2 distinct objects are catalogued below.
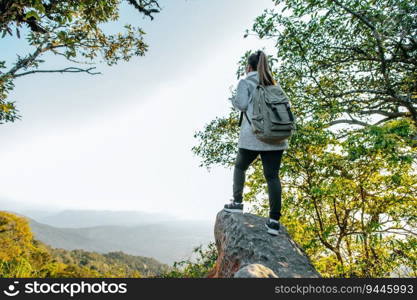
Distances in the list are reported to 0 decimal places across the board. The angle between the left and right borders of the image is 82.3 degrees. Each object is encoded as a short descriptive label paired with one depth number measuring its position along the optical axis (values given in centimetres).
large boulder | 277
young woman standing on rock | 308
